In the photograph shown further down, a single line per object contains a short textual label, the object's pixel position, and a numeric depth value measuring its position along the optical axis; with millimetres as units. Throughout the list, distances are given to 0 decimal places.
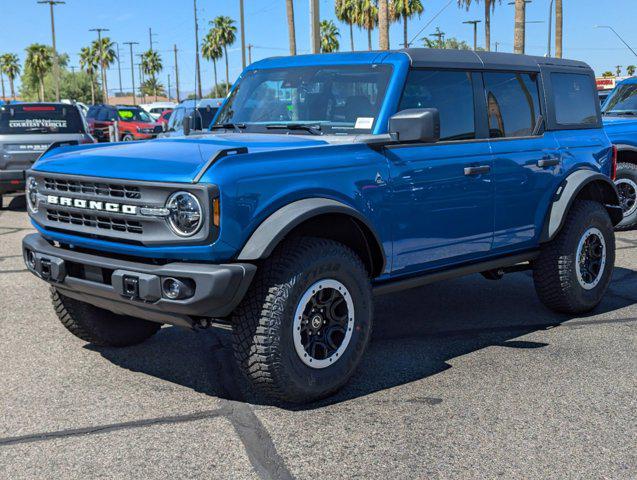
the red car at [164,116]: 34216
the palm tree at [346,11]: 62625
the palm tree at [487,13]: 40688
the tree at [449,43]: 87188
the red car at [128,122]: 32562
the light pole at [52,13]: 67306
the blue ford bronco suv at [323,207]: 4180
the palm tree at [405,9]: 57378
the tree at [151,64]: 120250
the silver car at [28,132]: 13820
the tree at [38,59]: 102188
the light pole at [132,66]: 116750
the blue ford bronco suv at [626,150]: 10953
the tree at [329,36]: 80875
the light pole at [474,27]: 82000
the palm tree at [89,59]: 105438
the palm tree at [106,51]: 101812
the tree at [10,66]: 125000
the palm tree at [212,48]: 91000
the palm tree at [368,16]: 57812
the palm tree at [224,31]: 89312
